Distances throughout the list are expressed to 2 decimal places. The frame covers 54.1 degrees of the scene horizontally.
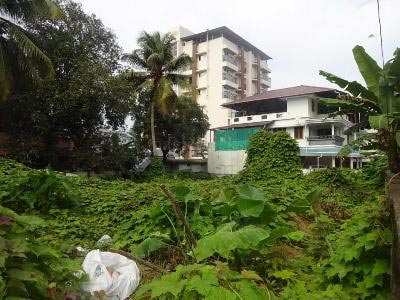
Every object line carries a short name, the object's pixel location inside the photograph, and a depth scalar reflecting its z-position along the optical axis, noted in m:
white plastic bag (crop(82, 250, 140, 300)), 3.22
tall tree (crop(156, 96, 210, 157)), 29.20
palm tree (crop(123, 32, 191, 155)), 23.45
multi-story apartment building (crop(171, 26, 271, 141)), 43.22
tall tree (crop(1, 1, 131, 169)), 18.66
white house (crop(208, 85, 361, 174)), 27.95
